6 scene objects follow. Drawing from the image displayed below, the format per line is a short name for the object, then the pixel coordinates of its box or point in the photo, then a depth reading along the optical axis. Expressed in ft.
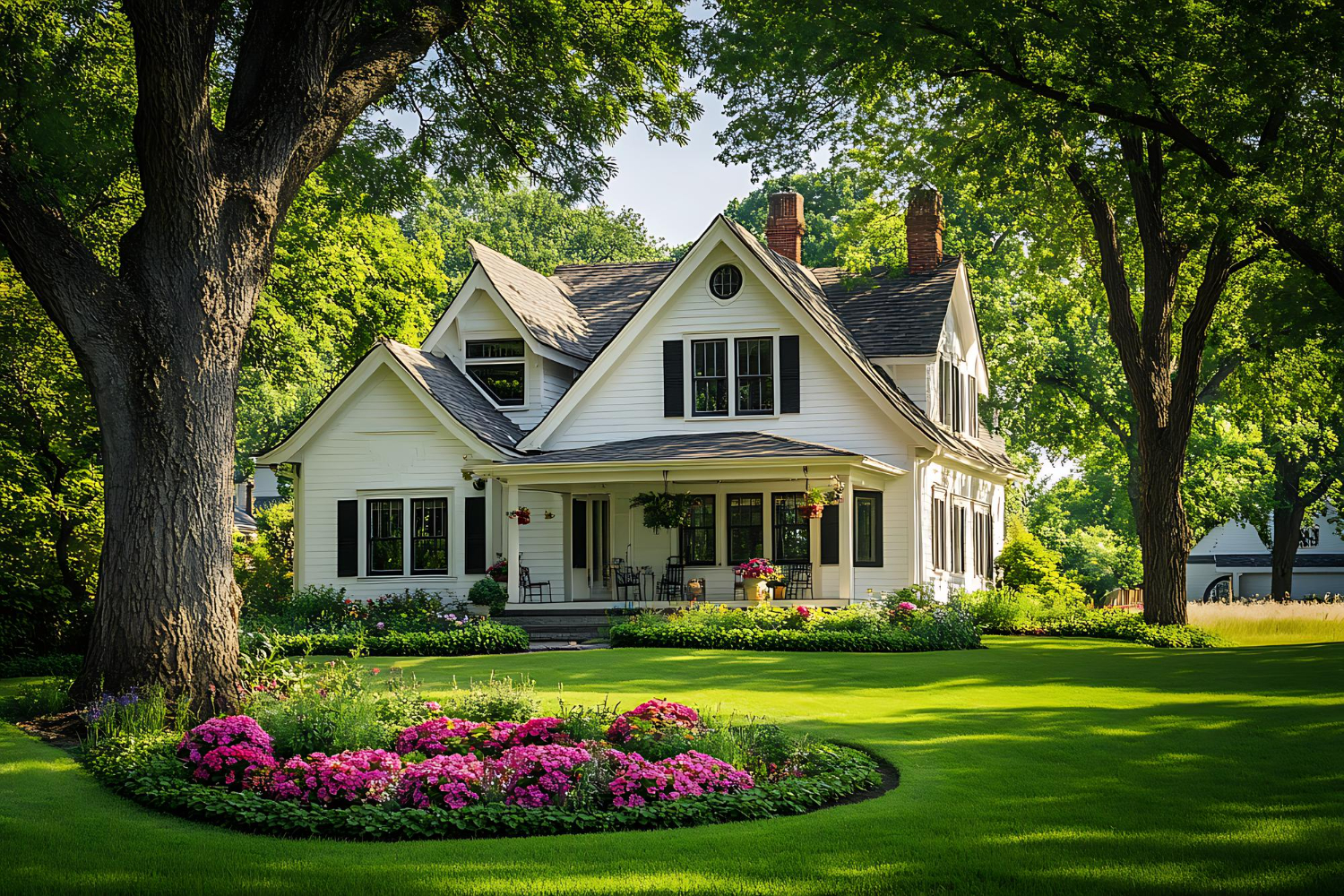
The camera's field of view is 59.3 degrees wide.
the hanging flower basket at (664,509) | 77.20
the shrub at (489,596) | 75.64
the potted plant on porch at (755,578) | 72.64
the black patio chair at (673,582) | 80.02
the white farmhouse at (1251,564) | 162.71
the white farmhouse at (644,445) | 78.12
